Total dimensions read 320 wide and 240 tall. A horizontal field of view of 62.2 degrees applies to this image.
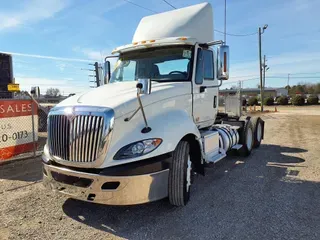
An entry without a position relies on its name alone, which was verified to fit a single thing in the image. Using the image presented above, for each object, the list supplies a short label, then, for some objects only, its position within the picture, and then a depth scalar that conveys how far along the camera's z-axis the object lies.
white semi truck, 3.32
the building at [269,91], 85.38
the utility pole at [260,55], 29.63
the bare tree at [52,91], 27.14
